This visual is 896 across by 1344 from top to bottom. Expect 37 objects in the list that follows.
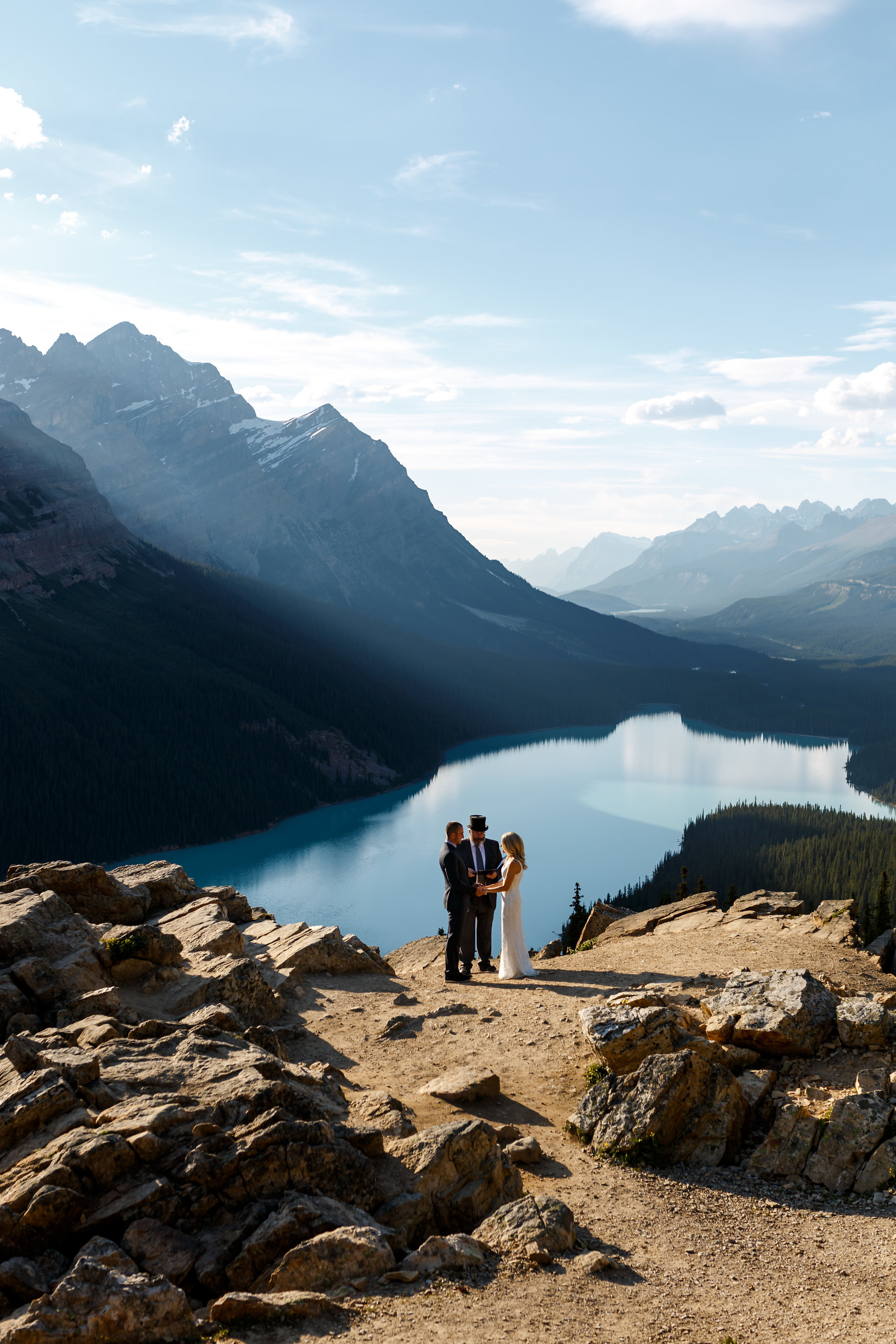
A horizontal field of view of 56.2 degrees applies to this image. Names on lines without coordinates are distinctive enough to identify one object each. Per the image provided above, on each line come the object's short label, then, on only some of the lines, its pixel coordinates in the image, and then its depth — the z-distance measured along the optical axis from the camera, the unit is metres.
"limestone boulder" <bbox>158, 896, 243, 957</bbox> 23.59
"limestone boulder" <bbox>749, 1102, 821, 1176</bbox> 13.90
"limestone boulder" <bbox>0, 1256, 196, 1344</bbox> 8.59
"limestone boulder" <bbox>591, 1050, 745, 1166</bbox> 14.18
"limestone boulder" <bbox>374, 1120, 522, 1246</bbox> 11.72
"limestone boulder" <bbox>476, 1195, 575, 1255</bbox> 11.01
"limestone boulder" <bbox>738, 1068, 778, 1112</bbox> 15.39
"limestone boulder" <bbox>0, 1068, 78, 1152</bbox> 11.59
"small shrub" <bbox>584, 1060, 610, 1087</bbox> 16.81
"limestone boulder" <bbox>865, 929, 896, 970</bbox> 24.16
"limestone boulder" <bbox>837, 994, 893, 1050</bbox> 16.58
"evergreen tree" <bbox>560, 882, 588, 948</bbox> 53.88
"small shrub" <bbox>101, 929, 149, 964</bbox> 20.48
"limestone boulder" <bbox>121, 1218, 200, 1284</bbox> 9.86
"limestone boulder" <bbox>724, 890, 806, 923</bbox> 31.91
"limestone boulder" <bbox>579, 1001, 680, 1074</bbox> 16.05
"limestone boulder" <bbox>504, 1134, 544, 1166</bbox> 13.79
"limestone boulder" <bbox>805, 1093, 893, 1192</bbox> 13.55
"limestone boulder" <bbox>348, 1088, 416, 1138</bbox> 13.91
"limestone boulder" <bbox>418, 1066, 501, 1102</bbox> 15.77
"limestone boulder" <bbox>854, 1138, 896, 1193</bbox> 13.20
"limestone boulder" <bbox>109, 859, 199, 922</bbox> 28.06
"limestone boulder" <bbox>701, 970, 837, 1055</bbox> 16.73
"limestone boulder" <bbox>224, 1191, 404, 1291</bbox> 9.98
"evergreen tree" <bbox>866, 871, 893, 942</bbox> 48.70
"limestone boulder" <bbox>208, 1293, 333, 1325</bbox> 9.07
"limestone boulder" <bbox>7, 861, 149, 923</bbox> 24.42
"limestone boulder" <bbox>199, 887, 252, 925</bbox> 30.14
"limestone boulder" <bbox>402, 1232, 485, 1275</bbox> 10.33
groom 23.59
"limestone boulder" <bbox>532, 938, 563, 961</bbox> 36.06
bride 23.45
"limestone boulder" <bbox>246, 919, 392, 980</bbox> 25.50
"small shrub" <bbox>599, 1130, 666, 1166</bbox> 14.06
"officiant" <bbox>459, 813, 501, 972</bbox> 23.94
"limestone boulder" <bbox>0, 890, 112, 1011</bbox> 17.89
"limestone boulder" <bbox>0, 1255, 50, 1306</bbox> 9.33
